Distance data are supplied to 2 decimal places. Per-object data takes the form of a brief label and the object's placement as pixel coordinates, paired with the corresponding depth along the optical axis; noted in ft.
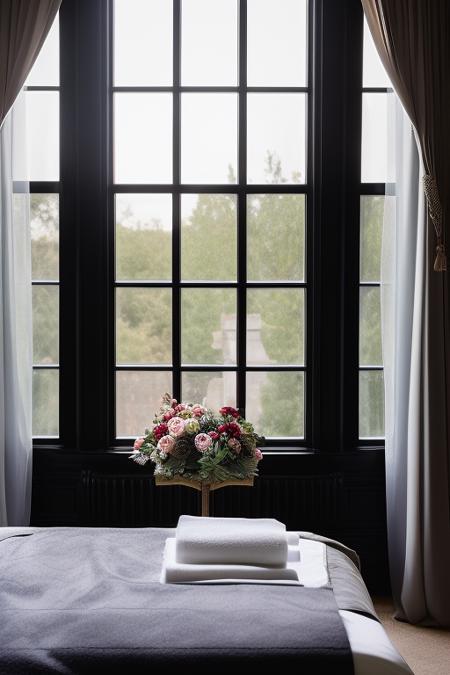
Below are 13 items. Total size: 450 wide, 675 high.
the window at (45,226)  12.66
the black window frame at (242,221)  12.50
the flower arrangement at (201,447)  10.37
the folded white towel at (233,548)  7.28
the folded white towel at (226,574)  7.09
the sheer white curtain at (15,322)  12.02
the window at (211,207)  12.85
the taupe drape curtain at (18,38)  11.75
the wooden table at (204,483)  10.59
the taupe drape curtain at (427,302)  11.66
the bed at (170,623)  5.66
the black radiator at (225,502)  12.45
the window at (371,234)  12.64
